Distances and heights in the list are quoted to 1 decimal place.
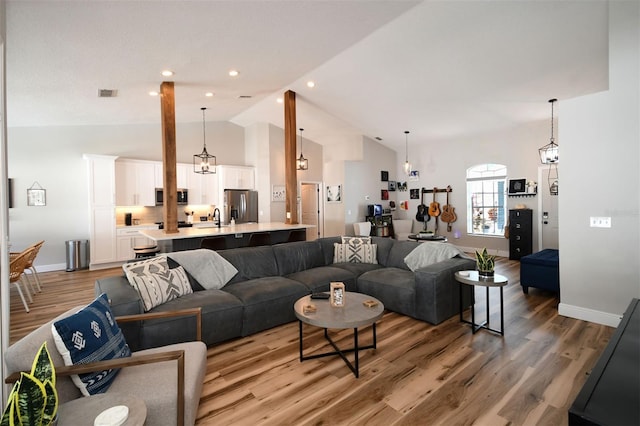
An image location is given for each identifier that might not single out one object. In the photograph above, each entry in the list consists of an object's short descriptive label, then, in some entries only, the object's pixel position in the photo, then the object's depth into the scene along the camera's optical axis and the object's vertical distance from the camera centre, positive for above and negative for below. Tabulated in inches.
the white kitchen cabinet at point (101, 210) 244.5 +1.2
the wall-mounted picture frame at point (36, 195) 237.6 +13.3
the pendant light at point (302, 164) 280.5 +41.4
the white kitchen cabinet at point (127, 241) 257.4 -25.7
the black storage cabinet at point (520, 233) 261.1 -22.4
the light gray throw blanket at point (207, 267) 133.0 -25.1
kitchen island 182.9 -15.4
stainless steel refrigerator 306.7 +4.9
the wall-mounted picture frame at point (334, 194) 340.5 +16.9
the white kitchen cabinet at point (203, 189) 301.1 +21.4
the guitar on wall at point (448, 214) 324.2 -7.0
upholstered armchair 56.8 -36.1
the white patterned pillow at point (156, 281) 108.8 -26.0
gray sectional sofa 104.0 -33.7
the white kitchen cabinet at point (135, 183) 262.5 +24.7
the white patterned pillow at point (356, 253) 180.2 -26.3
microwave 280.8 +13.7
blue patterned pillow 59.5 -26.7
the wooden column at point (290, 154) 252.5 +45.8
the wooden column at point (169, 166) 191.2 +28.4
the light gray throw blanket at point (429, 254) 154.6 -23.6
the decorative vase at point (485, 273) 125.6 -27.2
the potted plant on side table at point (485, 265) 126.0 -24.0
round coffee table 92.4 -33.4
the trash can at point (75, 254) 242.4 -33.6
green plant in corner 40.6 -25.9
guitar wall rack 333.1 +19.0
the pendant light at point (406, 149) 308.3 +69.4
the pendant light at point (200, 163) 303.9 +47.9
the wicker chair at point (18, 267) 150.7 -27.1
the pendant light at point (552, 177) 251.6 +24.0
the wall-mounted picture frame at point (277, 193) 323.0 +17.3
